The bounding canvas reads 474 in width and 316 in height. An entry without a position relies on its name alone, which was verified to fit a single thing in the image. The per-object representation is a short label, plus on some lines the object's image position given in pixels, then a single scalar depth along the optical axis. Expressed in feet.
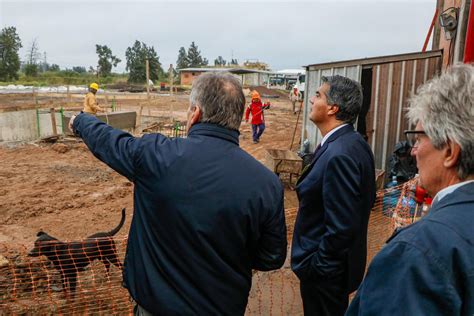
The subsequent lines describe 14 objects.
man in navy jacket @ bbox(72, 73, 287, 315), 5.59
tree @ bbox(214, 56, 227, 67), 340.10
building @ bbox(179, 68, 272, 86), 176.70
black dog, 12.87
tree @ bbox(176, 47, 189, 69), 319.88
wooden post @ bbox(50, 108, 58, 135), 46.70
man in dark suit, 7.16
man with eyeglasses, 3.11
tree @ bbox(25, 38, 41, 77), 210.59
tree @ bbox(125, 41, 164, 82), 220.64
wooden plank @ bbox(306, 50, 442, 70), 22.90
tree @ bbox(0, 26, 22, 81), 198.59
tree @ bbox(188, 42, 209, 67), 318.65
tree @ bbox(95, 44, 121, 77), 250.98
